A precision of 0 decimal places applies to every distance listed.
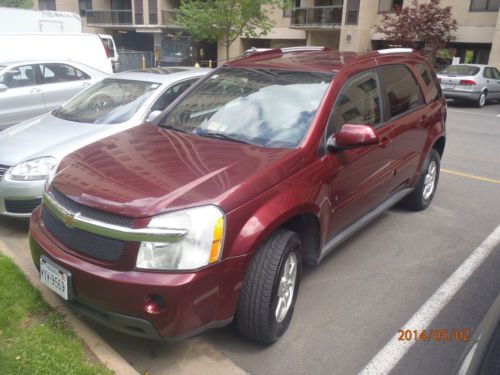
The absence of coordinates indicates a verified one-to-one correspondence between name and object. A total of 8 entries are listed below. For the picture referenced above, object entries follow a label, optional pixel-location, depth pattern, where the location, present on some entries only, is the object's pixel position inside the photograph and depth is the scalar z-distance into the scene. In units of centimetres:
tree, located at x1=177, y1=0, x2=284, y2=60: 1768
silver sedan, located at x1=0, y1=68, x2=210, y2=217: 437
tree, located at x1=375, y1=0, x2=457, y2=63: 2089
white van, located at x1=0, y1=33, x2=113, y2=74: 1047
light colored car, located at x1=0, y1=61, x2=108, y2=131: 775
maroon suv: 249
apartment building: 2217
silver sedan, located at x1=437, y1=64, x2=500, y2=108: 1566
